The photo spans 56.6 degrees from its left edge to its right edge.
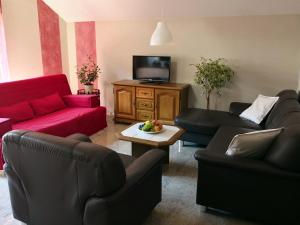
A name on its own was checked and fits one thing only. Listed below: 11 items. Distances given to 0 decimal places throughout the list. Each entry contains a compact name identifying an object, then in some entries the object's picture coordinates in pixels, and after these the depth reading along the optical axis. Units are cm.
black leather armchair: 166
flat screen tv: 477
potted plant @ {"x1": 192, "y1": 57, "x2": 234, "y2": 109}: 428
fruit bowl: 312
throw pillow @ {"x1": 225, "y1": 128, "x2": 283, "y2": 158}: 222
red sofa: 358
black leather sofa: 206
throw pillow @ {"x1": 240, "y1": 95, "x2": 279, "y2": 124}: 355
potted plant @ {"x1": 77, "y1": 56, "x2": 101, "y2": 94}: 502
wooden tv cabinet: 457
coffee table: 291
